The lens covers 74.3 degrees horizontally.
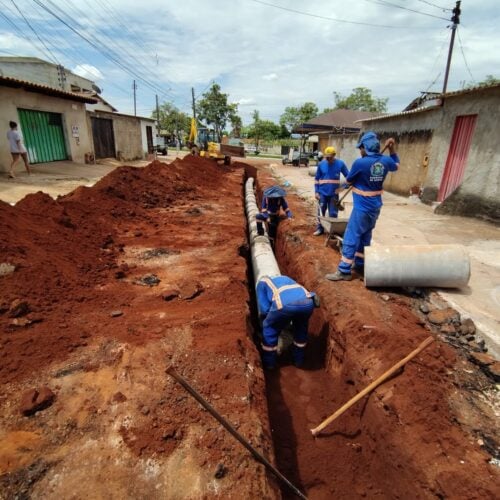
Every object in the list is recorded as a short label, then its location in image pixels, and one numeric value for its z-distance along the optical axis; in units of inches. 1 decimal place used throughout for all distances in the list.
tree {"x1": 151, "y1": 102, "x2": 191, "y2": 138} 2304.4
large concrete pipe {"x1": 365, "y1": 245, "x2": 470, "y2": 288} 168.2
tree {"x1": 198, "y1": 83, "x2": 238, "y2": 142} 1934.1
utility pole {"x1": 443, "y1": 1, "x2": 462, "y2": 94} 691.4
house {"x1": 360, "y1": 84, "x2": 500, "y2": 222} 315.9
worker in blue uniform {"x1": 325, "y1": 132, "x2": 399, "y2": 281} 182.9
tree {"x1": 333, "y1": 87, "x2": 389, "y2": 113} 2214.6
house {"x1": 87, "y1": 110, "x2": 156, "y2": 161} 708.7
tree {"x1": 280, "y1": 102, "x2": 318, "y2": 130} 2091.5
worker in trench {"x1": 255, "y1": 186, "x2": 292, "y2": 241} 264.2
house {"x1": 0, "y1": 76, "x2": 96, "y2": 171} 443.8
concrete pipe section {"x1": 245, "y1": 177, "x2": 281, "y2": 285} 220.6
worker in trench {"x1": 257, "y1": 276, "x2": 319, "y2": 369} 150.3
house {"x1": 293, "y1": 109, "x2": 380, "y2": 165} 1172.7
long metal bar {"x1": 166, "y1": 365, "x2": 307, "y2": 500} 82.9
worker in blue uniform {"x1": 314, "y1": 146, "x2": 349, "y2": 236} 262.2
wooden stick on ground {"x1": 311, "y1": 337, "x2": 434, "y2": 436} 123.7
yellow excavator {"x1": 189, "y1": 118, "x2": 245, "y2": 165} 781.9
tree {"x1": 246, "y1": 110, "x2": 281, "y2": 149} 2209.6
